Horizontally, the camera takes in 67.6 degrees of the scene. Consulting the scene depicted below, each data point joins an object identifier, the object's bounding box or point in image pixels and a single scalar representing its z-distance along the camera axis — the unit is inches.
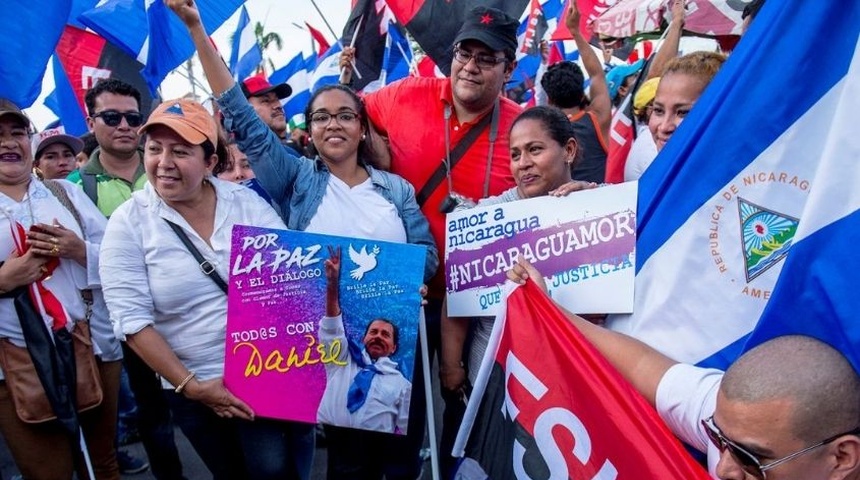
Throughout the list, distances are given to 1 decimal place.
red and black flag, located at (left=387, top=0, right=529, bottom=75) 140.6
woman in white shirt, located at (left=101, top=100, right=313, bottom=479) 92.6
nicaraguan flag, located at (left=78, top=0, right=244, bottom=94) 178.2
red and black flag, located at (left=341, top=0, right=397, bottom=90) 203.6
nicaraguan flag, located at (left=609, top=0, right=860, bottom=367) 62.1
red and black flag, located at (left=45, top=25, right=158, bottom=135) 225.9
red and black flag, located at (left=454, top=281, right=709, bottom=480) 65.4
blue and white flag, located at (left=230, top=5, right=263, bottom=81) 338.3
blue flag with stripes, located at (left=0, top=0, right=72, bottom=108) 99.6
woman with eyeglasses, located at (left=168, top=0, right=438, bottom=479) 99.8
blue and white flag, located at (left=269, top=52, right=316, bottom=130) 343.6
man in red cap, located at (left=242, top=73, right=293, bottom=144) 194.2
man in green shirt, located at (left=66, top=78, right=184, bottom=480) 141.8
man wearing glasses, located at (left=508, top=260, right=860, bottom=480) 54.6
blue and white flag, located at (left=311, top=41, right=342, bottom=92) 315.9
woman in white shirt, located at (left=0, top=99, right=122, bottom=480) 105.9
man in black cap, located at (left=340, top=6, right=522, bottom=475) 112.4
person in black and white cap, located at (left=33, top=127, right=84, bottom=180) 183.3
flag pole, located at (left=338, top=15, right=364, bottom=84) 191.2
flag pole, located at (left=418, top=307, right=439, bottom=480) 104.3
